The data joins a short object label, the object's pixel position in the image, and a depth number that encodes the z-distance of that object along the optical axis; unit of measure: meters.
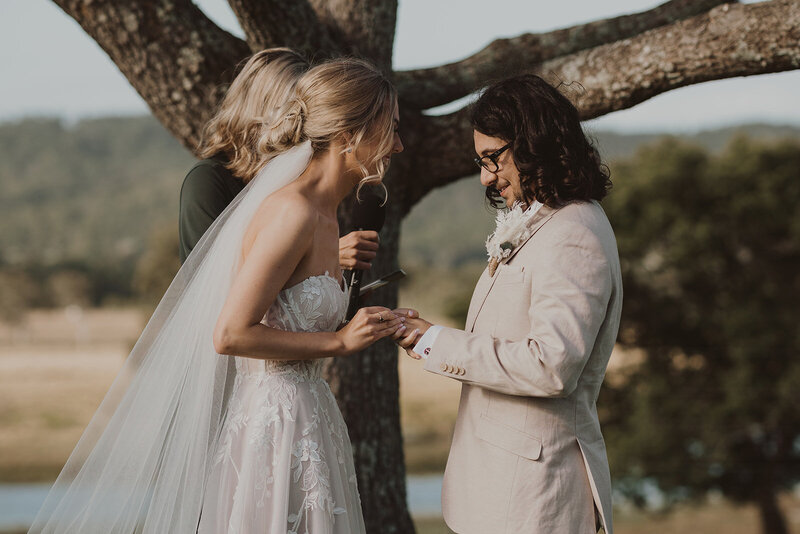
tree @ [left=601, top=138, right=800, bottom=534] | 18.44
